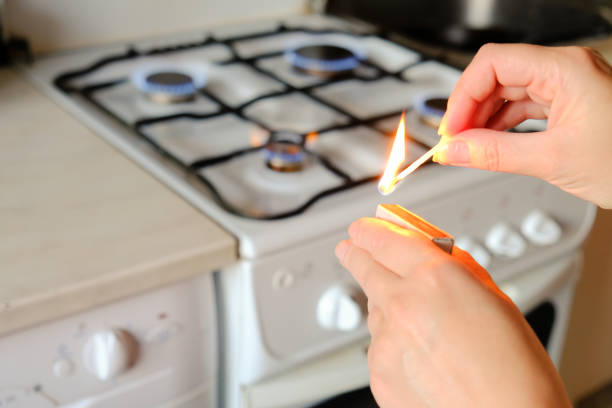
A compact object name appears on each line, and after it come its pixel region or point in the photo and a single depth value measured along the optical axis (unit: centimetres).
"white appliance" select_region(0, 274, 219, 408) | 61
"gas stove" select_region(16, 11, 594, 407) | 71
